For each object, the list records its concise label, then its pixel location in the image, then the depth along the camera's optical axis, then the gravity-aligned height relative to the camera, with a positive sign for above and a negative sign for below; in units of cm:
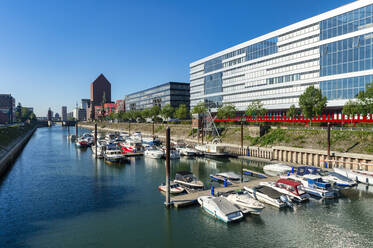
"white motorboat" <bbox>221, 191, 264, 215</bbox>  2991 -1045
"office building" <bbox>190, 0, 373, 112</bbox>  7466 +2110
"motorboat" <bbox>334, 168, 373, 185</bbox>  4134 -970
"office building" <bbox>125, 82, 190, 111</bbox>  18512 +1908
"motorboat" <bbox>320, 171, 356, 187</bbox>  4012 -1007
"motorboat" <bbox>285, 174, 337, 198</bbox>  3575 -1020
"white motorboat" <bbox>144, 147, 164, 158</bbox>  7048 -978
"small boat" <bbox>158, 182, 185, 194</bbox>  3834 -1080
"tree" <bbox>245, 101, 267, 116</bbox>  9738 +295
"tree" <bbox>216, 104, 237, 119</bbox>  10919 +294
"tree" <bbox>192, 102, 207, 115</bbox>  12769 +567
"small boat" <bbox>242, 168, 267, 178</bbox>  4808 -1104
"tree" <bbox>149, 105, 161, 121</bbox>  16725 +552
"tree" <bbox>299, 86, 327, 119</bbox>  7250 +497
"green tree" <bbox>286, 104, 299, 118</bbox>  8606 +219
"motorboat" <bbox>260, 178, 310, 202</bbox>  3388 -998
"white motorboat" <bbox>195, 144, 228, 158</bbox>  7125 -940
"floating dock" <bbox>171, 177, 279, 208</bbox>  3231 -1066
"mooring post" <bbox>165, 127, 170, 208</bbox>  3143 -720
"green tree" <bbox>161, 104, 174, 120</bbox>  15112 +442
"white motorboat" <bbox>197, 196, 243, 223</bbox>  2800 -1049
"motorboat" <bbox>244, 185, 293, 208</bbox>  3212 -1039
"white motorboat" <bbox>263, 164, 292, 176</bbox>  5031 -1047
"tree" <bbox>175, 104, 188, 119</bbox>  14025 +343
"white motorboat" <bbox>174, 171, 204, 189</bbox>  3968 -1005
